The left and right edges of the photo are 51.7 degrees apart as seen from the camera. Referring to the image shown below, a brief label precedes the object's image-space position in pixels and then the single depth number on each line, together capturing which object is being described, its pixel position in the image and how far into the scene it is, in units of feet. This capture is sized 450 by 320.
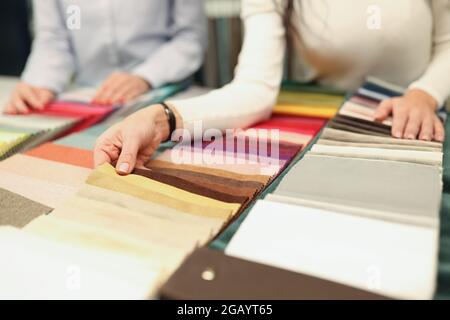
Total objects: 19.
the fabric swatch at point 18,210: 1.68
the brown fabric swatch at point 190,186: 1.79
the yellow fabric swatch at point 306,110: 2.81
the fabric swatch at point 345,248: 1.29
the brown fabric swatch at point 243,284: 1.25
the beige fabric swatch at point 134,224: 1.51
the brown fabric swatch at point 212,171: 1.97
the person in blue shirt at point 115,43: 3.48
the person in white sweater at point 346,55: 2.41
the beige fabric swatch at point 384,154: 1.97
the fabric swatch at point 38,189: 1.85
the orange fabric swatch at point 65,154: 2.20
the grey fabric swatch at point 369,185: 1.60
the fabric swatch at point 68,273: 1.29
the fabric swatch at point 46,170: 2.02
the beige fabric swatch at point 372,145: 2.10
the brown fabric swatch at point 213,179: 1.90
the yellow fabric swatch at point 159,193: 1.69
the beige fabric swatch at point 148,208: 1.62
